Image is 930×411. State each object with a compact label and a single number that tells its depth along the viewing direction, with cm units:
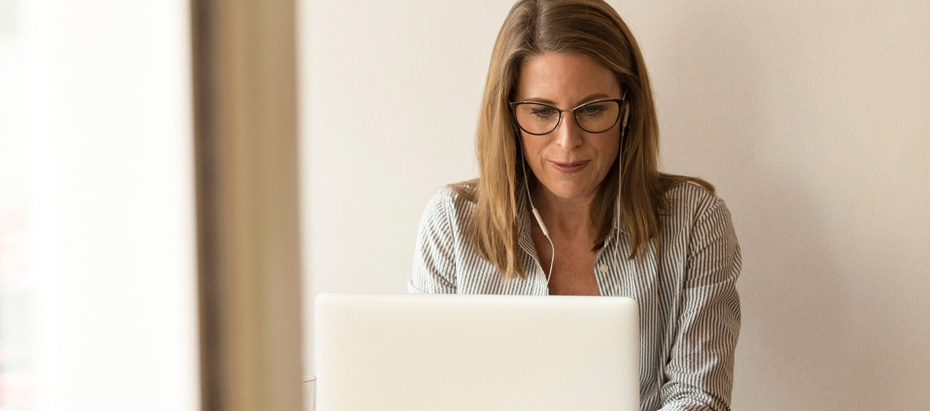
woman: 204
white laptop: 169
